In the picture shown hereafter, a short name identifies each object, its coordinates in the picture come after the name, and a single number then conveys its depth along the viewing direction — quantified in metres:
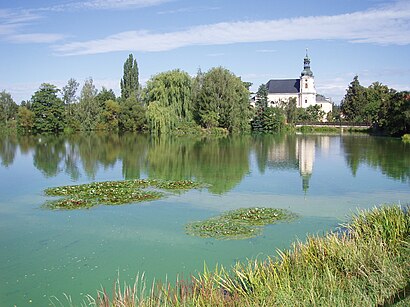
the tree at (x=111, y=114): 57.59
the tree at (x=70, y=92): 62.48
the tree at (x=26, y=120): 54.53
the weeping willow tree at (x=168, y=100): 45.91
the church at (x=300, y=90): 86.38
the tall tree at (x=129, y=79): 65.50
